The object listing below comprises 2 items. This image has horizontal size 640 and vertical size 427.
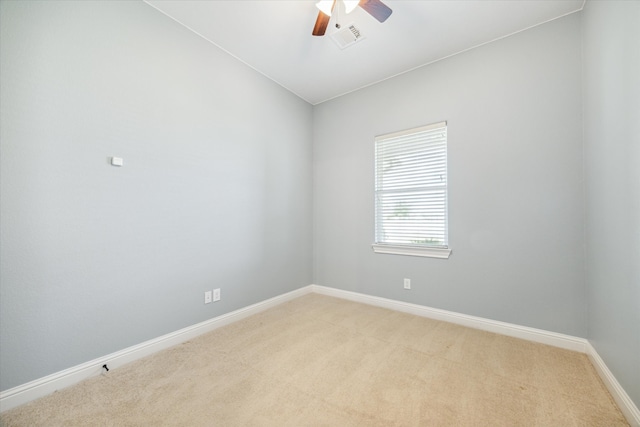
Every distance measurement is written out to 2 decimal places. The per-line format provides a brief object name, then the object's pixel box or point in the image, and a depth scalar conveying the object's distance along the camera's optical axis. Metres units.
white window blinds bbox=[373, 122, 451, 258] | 2.76
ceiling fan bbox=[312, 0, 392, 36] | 1.76
